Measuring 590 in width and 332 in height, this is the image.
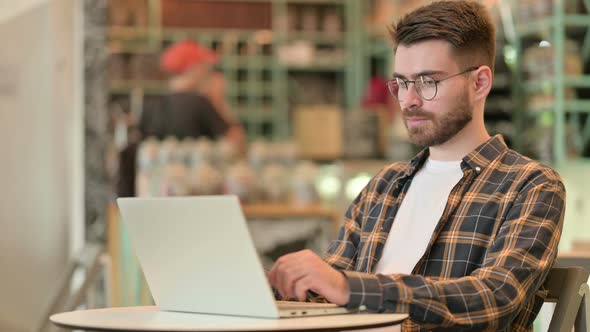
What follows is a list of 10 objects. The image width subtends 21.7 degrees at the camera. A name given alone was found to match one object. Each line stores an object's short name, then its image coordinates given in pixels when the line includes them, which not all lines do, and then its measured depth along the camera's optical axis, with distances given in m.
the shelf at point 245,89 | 15.05
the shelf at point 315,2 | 15.57
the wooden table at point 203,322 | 2.06
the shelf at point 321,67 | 15.51
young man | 2.47
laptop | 2.17
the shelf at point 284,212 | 7.54
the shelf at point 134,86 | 14.51
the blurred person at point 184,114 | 8.55
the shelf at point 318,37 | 15.49
